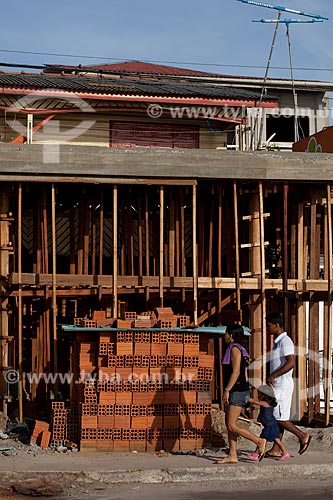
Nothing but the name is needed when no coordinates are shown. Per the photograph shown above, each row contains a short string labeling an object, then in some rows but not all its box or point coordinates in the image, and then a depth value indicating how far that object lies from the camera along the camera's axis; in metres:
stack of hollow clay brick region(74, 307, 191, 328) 12.48
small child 11.66
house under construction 14.02
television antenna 19.66
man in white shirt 11.70
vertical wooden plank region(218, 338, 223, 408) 14.51
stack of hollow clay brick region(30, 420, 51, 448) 12.47
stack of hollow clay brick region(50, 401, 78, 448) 12.48
